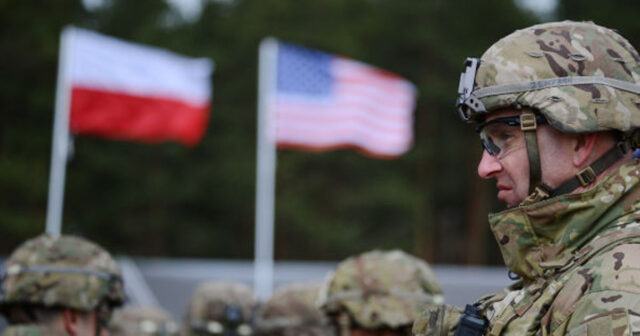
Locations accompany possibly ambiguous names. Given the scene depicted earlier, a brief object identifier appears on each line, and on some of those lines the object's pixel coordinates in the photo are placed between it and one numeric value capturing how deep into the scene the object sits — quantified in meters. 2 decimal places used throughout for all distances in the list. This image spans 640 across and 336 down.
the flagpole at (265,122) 11.35
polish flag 10.50
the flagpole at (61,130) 9.90
